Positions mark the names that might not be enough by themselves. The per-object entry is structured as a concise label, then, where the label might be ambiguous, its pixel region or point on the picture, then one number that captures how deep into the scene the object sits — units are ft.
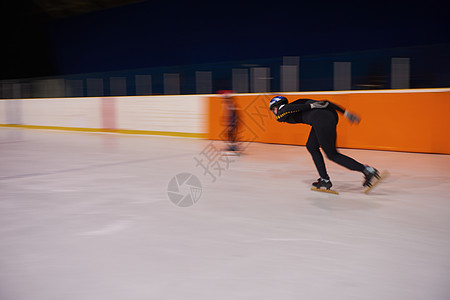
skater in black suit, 13.53
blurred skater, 25.67
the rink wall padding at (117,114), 35.17
